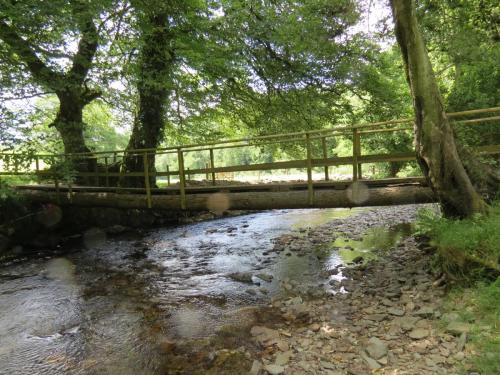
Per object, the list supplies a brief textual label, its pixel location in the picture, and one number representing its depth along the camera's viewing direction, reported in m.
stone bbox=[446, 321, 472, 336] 3.58
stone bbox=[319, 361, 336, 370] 3.56
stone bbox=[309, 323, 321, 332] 4.46
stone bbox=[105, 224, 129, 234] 12.14
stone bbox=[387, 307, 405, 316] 4.47
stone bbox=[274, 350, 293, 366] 3.76
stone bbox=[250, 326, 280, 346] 4.28
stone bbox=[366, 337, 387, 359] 3.62
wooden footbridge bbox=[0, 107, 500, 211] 6.69
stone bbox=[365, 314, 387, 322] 4.47
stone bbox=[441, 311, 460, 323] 3.85
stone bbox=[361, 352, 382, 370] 3.45
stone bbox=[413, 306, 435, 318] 4.21
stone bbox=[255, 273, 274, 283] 6.58
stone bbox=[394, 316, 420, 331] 4.06
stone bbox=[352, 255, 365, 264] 7.10
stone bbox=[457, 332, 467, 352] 3.39
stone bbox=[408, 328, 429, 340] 3.82
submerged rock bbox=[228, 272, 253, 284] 6.63
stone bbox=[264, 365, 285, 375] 3.60
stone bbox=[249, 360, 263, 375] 3.66
